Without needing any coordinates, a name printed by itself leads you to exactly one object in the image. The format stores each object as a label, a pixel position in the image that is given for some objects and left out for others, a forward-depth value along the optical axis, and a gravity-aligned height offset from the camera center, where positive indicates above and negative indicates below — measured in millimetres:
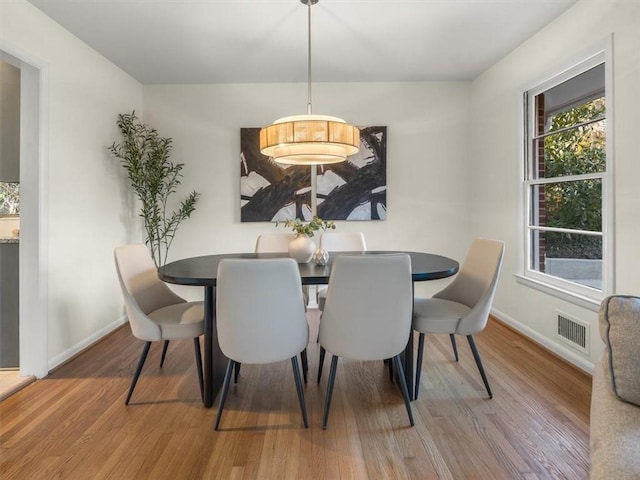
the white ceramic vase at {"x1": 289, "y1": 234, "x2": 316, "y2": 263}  2615 -66
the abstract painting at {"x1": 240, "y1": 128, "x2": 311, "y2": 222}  4262 +588
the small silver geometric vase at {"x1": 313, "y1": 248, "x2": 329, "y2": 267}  2525 -121
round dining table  2043 -217
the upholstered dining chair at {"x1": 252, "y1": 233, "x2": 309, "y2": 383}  3264 -34
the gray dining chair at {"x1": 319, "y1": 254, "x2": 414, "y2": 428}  1855 -361
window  2568 +431
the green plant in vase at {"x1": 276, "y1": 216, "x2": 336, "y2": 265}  2607 -27
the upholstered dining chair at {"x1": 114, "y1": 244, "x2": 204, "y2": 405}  2150 -440
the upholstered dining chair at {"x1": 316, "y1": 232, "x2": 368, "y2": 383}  3350 -27
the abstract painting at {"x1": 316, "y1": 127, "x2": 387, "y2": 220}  4254 +622
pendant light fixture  2336 +637
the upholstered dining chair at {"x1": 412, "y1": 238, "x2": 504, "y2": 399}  2238 -422
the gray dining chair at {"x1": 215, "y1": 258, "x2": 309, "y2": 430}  1801 -360
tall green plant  3740 +640
